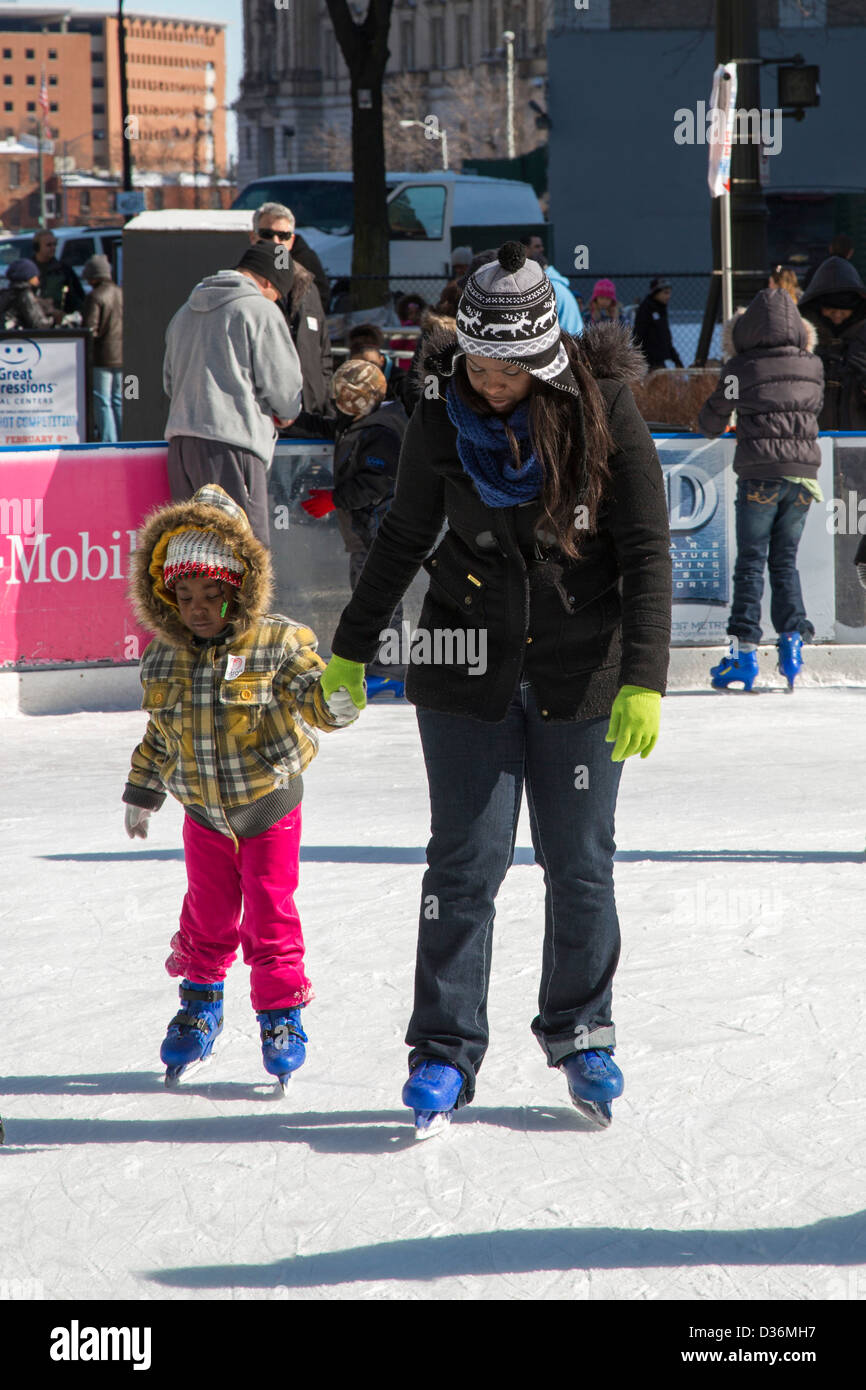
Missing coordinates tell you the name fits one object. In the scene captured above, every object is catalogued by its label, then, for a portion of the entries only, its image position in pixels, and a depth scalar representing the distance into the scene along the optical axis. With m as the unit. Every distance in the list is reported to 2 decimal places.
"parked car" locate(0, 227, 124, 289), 20.62
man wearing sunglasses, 8.16
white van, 19.22
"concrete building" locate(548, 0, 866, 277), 30.52
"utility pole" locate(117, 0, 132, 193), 26.32
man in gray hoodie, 7.51
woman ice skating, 2.95
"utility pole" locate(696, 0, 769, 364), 10.54
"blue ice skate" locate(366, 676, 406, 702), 8.01
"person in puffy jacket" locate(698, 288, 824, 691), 7.82
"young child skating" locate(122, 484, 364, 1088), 3.29
